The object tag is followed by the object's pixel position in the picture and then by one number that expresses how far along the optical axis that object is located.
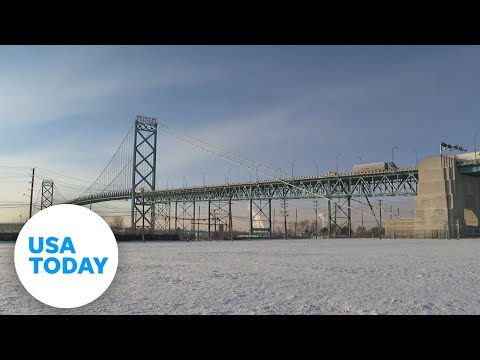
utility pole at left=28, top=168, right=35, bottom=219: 49.67
